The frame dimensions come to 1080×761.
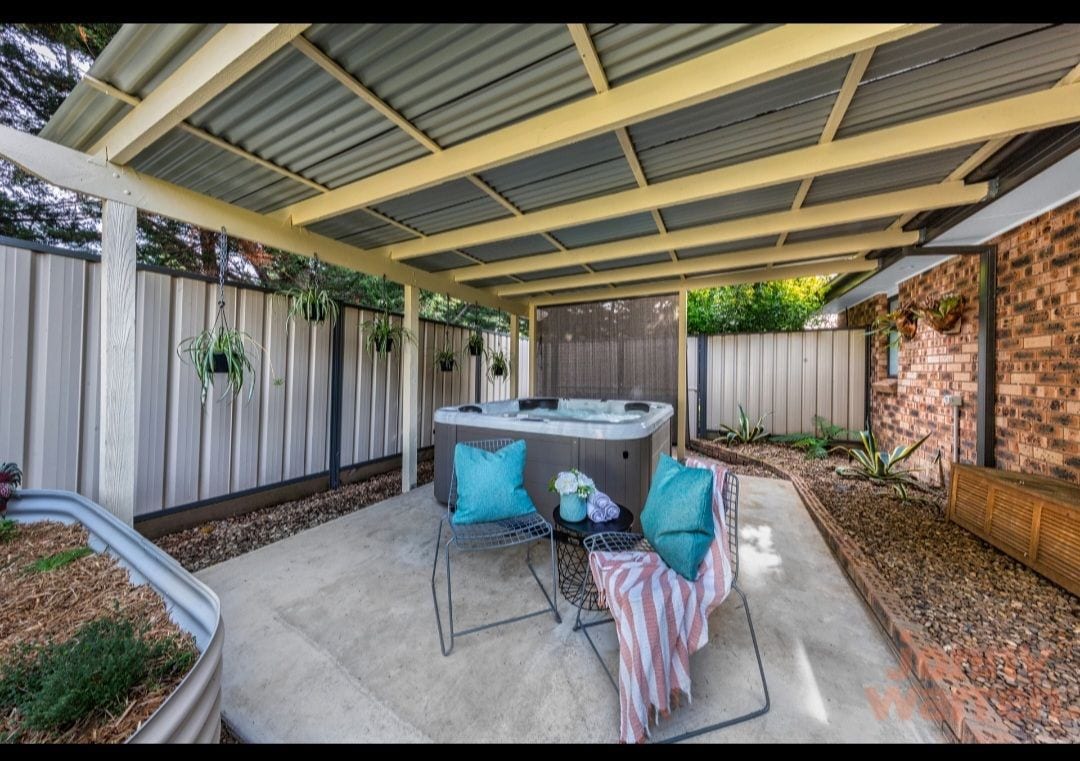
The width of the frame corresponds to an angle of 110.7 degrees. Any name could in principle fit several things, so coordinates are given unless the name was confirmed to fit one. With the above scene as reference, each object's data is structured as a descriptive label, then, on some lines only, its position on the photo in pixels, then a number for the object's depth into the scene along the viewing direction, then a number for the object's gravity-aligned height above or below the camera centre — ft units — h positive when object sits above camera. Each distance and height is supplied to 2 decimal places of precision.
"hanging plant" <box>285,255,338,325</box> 10.72 +2.06
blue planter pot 6.62 -2.28
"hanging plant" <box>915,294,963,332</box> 10.97 +2.27
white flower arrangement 6.59 -1.86
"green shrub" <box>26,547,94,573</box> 5.33 -2.84
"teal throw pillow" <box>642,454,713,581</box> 5.04 -1.96
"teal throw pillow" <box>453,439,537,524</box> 7.12 -2.11
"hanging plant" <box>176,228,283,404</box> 8.98 +0.49
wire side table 6.33 -4.01
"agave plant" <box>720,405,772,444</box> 18.60 -2.42
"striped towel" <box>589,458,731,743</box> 4.26 -2.89
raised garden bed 3.09 -2.87
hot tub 9.07 -1.74
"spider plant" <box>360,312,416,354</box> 13.50 +1.60
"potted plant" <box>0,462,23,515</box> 6.46 -2.00
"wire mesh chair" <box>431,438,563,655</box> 6.53 -2.93
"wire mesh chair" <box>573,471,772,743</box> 5.86 -2.75
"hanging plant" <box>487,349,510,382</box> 18.57 +0.64
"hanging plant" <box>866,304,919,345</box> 13.21 +2.38
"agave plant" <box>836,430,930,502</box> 12.02 -2.77
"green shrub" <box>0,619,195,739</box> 3.14 -2.83
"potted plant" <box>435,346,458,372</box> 16.69 +0.83
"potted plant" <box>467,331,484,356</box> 18.31 +1.69
